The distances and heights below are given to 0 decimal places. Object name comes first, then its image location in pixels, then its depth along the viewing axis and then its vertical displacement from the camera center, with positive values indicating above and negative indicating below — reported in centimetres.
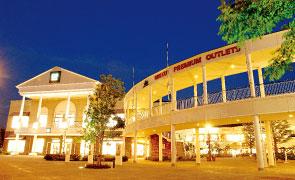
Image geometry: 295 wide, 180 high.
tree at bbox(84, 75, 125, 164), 2103 +309
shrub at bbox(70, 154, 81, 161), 3095 -89
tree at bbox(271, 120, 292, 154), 3338 +269
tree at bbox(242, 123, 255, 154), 3778 +268
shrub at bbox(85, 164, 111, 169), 1907 -113
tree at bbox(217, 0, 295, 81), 860 +432
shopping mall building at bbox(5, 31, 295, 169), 1805 +396
